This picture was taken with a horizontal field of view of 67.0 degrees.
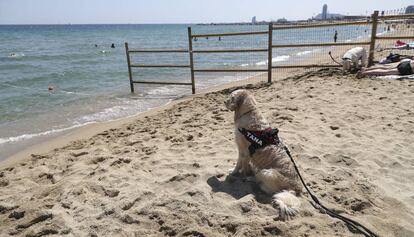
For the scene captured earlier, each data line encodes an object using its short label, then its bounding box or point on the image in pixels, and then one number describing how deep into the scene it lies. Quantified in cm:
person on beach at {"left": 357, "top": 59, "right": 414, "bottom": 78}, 733
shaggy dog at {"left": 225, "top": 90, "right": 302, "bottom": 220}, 280
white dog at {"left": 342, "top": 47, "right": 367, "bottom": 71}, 813
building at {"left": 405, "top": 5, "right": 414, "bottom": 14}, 8494
